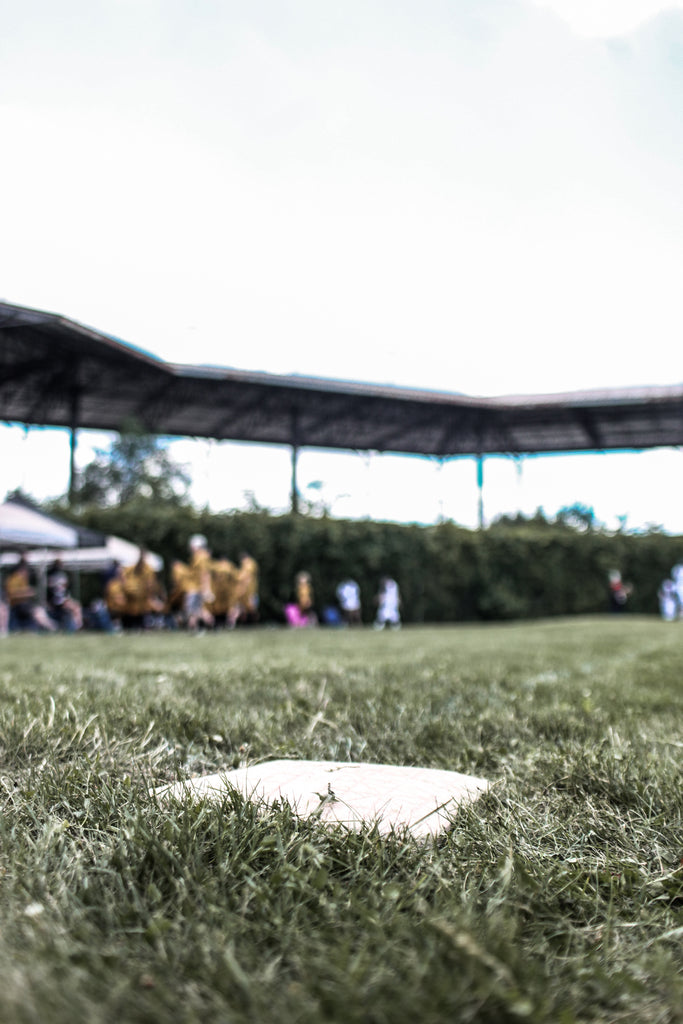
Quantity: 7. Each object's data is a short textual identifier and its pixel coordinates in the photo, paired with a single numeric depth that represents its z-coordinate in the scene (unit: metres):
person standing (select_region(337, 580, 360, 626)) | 17.86
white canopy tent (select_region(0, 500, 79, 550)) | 12.48
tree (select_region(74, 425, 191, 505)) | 22.81
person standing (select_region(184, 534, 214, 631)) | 14.00
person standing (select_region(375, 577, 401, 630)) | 17.84
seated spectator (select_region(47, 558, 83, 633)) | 15.07
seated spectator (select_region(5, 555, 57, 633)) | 13.59
